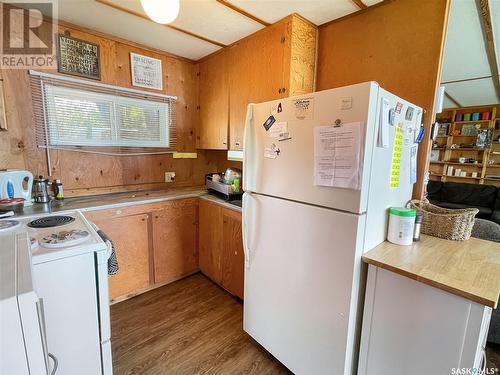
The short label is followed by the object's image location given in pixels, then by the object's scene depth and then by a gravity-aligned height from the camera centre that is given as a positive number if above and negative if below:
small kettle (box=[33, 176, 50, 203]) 1.87 -0.33
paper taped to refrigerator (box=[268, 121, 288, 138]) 1.35 +0.14
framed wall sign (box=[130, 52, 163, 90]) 2.38 +0.78
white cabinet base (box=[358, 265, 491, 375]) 0.92 -0.70
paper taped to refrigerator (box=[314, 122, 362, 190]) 1.08 +0.00
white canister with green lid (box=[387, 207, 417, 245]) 1.28 -0.35
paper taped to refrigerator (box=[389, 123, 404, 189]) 1.28 +0.00
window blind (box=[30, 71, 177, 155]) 1.99 +0.29
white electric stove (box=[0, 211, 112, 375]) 1.05 -0.66
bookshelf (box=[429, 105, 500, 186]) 4.93 +0.21
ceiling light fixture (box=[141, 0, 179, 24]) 1.23 +0.72
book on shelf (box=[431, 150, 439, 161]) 5.69 +0.09
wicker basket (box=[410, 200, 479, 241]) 1.37 -0.36
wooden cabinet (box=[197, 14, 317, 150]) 1.82 +0.67
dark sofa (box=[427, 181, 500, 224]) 4.45 -0.73
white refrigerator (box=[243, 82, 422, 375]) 1.11 -0.25
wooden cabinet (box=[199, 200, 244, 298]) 2.12 -0.87
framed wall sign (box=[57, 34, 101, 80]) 2.01 +0.76
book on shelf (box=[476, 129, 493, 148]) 4.87 +0.44
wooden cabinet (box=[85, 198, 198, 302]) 2.08 -0.85
